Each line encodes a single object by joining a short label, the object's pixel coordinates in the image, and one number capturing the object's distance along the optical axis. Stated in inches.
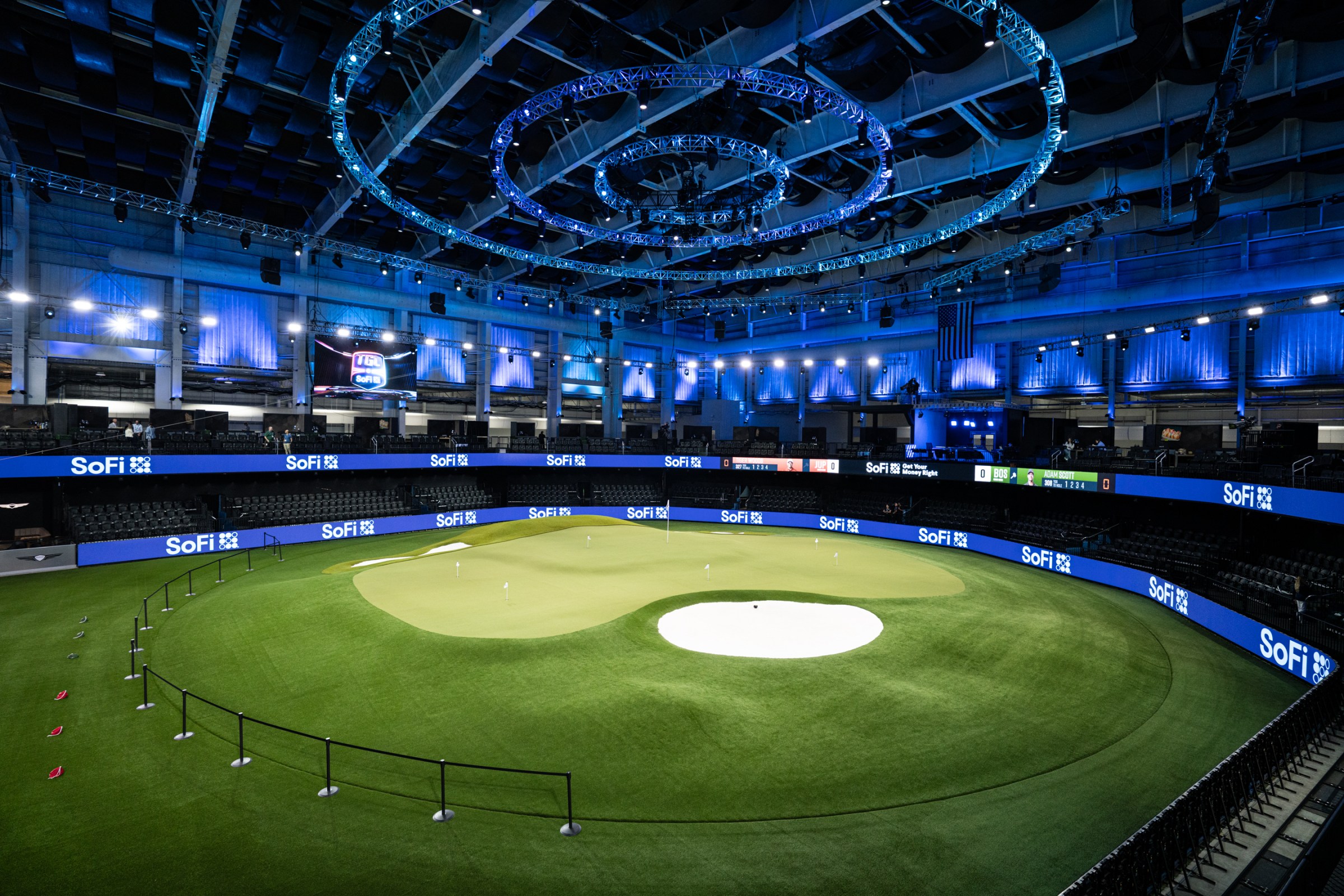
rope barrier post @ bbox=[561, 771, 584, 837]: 344.2
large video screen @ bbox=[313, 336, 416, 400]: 1401.3
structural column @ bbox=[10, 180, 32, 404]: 1175.0
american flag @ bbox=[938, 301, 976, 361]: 1405.0
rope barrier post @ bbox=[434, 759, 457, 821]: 348.0
